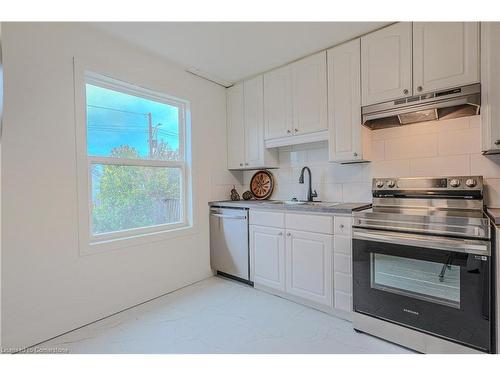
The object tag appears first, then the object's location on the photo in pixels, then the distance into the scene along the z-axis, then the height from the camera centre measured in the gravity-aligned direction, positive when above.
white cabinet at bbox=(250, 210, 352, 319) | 2.01 -0.66
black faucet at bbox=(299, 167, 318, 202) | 2.71 -0.12
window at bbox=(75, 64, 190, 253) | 2.12 +0.23
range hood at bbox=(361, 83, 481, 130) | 1.70 +0.53
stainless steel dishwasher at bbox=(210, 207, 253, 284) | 2.68 -0.66
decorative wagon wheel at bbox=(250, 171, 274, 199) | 3.08 -0.02
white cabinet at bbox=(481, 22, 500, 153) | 1.58 +0.59
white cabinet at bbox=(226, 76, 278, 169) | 2.87 +0.65
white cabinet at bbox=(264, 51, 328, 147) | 2.40 +0.80
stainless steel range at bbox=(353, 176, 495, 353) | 1.42 -0.57
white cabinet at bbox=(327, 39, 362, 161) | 2.18 +0.70
